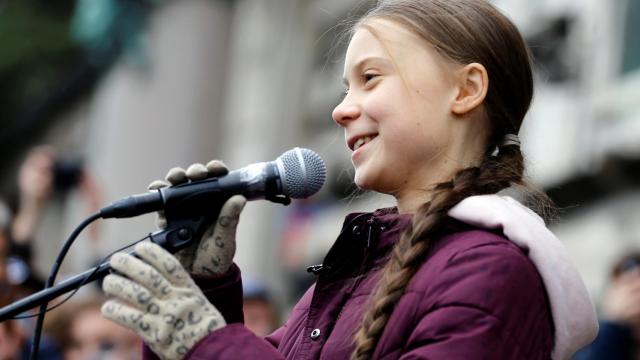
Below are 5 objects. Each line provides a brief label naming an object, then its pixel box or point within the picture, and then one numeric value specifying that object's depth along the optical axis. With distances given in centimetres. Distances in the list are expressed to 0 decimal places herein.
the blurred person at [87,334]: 1123
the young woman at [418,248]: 487
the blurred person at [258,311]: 1158
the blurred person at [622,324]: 968
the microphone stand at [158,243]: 508
